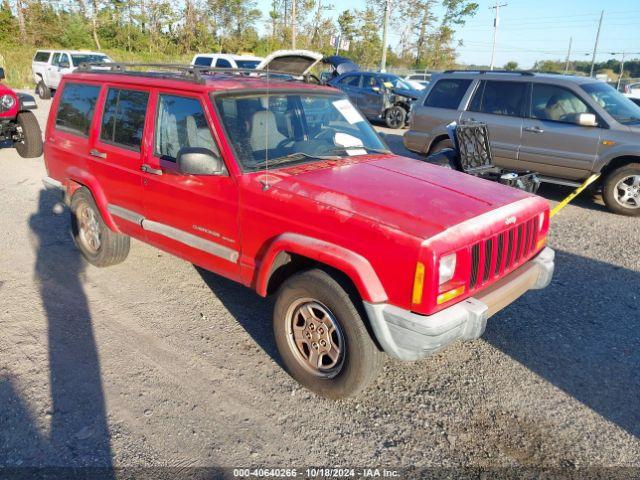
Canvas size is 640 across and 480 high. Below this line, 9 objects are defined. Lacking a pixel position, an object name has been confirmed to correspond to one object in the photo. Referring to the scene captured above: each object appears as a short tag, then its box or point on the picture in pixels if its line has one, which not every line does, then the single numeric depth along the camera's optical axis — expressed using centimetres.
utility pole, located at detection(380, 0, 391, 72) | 3072
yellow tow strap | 718
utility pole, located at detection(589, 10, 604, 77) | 4797
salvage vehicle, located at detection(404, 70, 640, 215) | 714
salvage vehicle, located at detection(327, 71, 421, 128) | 1586
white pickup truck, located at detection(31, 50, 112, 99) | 2202
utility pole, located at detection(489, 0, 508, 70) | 4241
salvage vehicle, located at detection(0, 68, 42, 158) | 991
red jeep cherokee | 275
